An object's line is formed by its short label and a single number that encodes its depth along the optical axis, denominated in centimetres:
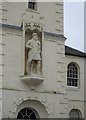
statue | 2456
